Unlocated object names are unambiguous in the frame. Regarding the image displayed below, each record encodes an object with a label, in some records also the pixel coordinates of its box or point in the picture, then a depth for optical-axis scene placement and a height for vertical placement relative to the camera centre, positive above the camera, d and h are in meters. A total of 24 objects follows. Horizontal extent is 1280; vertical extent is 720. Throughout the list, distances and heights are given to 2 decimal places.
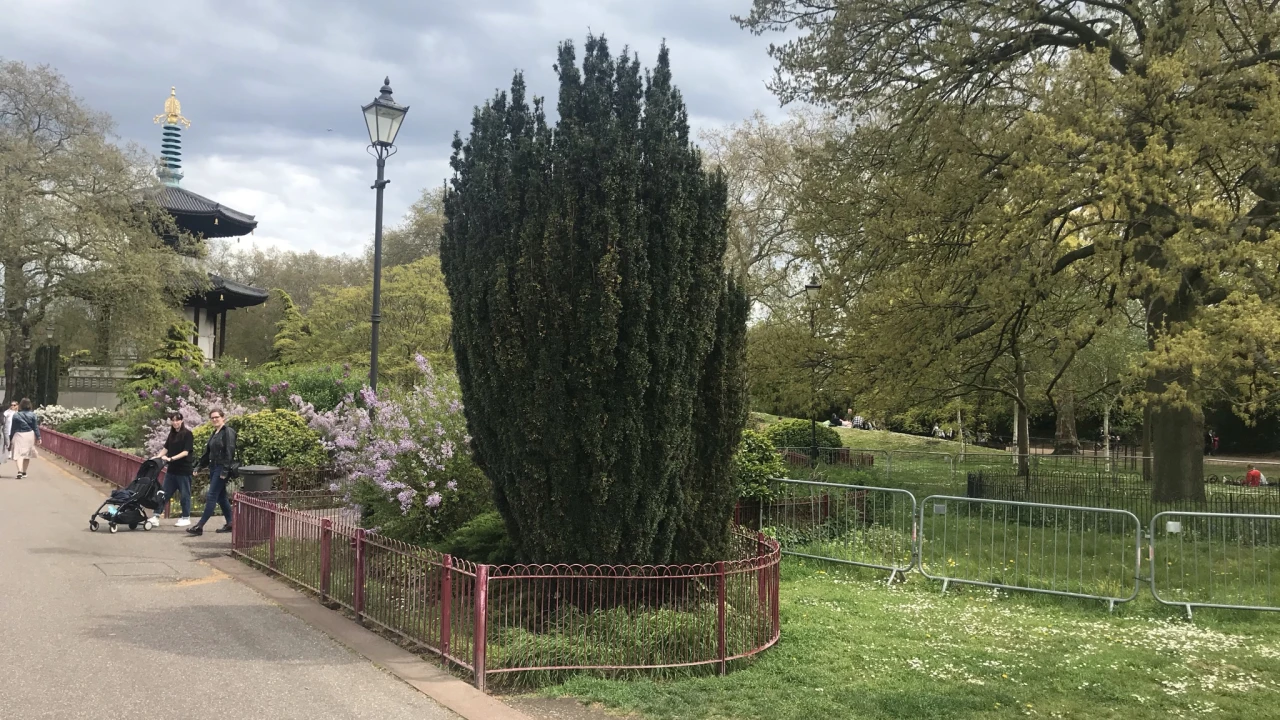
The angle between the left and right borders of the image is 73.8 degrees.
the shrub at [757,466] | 11.50 -0.99
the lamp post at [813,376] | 20.31 +0.48
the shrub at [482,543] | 7.52 -1.42
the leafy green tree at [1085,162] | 12.27 +3.92
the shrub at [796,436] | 28.64 -1.40
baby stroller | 11.43 -1.57
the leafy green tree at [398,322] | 32.12 +2.67
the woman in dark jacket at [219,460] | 11.55 -1.01
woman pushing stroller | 11.86 -1.03
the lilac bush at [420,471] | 8.87 -0.87
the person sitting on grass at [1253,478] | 21.34 -1.91
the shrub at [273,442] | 14.66 -0.96
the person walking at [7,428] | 19.85 -1.08
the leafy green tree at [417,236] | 47.69 +8.93
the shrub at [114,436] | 22.33 -1.44
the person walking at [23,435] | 18.53 -1.16
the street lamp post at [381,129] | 12.50 +3.84
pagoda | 41.75 +5.19
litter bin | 11.92 -1.29
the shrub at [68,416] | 30.28 -1.24
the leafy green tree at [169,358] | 30.70 +1.14
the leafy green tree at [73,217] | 32.78 +6.56
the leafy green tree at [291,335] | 40.16 +2.64
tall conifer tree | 6.29 +0.62
